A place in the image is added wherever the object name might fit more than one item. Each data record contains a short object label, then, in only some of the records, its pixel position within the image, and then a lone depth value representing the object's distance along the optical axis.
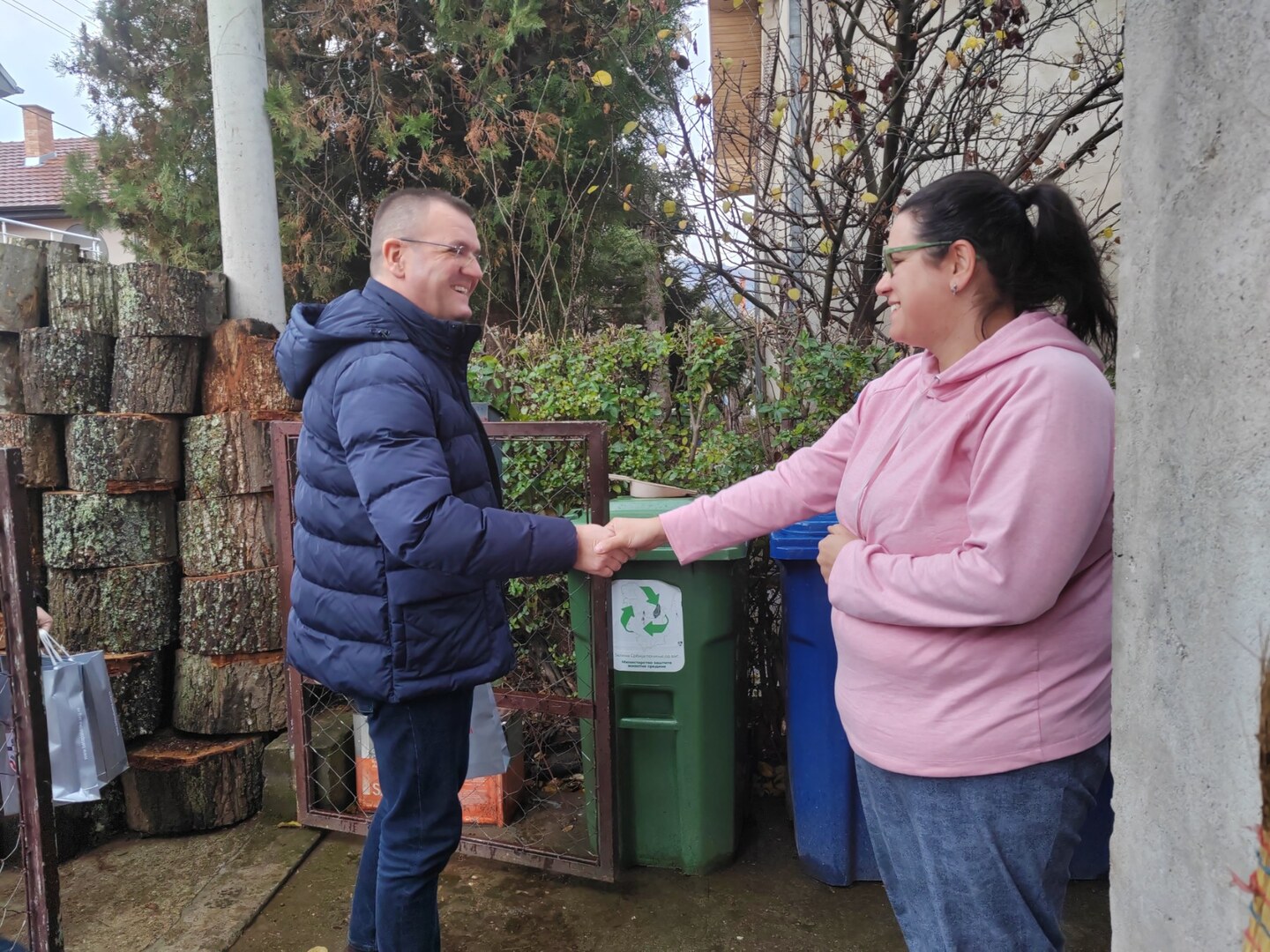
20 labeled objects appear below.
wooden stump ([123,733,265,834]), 3.33
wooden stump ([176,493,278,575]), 3.43
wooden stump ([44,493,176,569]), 3.31
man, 1.78
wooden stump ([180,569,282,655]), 3.42
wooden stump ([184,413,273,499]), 3.41
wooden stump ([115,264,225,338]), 3.32
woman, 1.30
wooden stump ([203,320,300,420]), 3.45
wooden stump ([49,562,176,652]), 3.34
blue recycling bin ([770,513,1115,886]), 2.71
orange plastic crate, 3.34
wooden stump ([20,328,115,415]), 3.28
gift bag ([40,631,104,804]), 2.59
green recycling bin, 2.78
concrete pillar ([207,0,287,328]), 3.70
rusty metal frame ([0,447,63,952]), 1.92
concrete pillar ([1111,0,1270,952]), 0.90
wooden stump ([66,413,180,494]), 3.28
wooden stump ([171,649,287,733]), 3.45
